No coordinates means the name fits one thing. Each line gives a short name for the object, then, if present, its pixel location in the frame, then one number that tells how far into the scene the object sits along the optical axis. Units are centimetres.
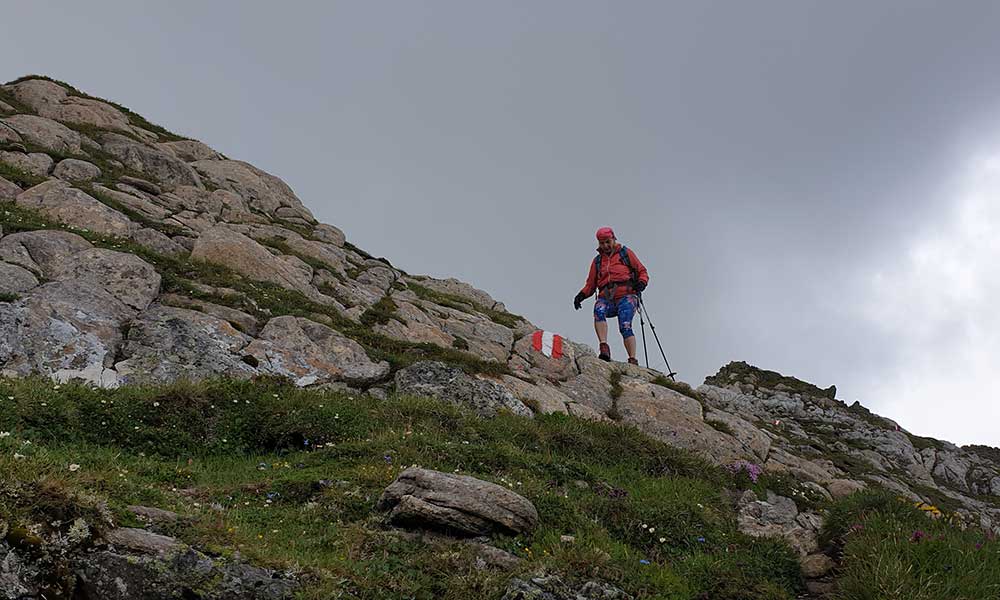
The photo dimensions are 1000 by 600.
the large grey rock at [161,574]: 606
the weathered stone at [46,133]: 3275
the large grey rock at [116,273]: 1806
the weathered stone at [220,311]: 1872
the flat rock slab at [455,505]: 895
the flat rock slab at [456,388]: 1741
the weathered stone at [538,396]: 1872
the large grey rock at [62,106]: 3925
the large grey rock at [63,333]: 1427
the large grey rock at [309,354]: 1748
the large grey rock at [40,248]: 1781
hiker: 2534
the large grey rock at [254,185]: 4159
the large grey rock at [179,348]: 1554
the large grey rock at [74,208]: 2341
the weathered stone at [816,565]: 969
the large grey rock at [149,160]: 3650
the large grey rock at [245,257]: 2409
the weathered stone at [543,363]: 2403
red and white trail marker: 2679
